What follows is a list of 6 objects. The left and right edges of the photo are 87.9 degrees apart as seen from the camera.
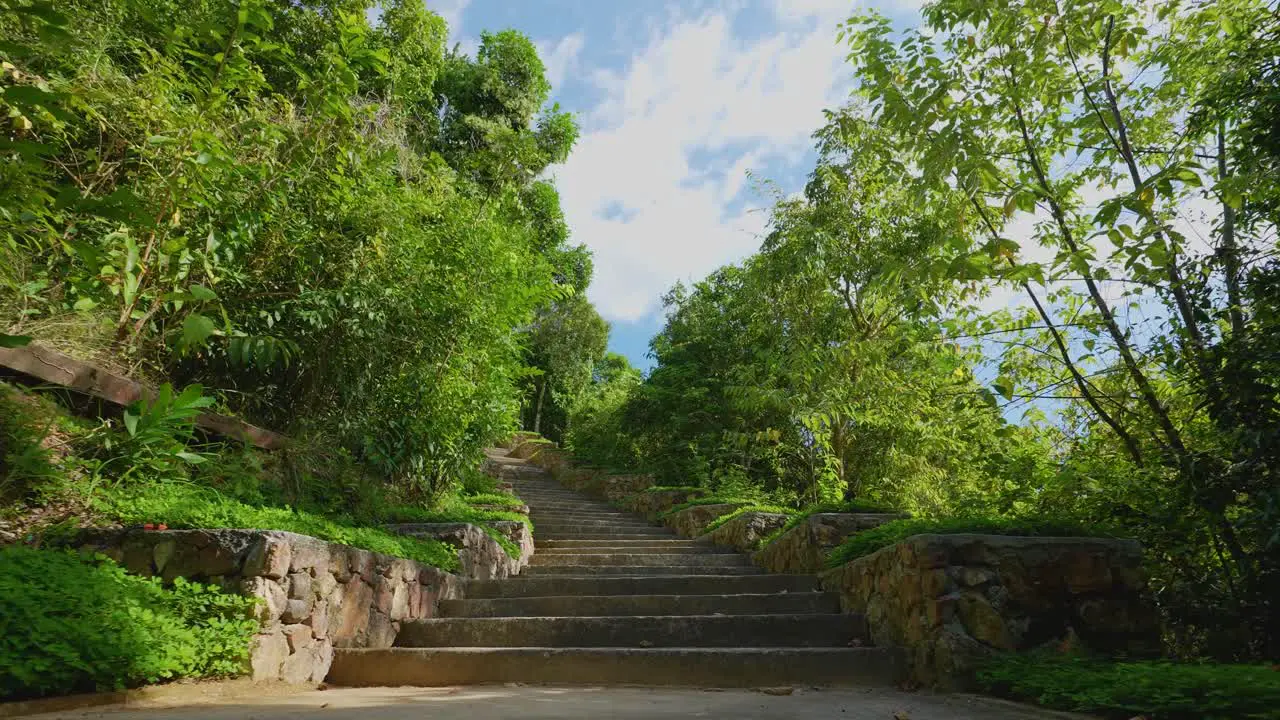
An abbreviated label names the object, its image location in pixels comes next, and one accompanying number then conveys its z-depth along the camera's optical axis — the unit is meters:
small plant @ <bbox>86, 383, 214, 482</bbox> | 3.39
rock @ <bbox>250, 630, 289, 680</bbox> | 3.17
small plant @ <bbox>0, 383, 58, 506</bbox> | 3.17
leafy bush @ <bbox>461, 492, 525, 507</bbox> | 7.75
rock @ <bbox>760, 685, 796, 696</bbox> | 3.31
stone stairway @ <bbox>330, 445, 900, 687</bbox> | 3.66
